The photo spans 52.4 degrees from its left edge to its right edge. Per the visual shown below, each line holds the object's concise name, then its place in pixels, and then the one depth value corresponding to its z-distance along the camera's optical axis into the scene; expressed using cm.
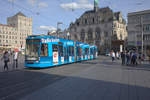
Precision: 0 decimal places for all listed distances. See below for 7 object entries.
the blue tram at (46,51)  1425
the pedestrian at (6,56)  1388
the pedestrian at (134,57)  1932
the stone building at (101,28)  7938
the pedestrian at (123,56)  2006
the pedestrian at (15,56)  1557
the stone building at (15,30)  9594
